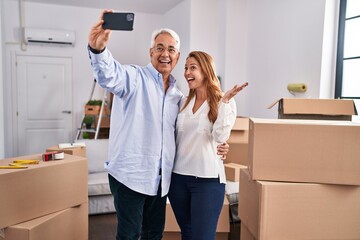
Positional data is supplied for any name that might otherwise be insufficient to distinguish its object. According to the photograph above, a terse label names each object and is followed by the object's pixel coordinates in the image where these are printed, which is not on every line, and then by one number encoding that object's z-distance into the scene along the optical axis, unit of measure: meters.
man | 1.49
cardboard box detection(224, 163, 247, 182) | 2.94
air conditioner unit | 4.75
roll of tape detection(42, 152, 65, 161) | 1.99
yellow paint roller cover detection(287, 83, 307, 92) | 2.95
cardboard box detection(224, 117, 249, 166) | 3.16
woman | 1.49
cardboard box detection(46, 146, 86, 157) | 2.66
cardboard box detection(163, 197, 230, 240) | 2.44
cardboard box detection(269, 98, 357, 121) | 2.04
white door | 4.97
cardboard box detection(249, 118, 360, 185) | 1.47
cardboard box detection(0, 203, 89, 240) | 1.70
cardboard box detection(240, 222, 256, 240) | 1.82
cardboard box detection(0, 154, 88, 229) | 1.67
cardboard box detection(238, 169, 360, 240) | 1.52
